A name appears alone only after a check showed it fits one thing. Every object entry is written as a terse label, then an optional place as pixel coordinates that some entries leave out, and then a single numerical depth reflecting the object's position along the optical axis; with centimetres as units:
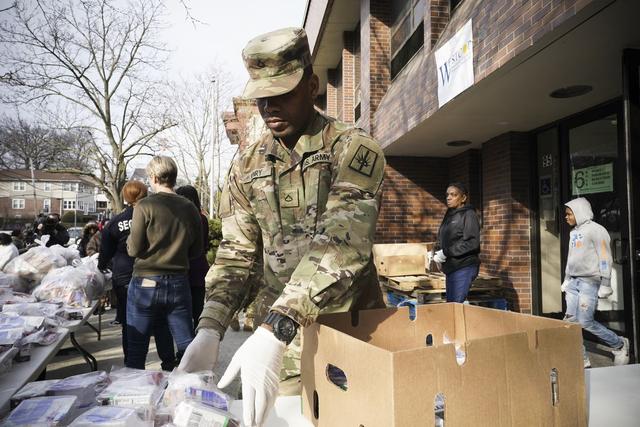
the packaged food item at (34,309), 316
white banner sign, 502
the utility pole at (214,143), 2184
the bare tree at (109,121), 1587
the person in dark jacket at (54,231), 980
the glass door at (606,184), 534
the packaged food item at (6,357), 222
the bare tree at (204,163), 2238
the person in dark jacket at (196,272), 460
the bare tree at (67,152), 1786
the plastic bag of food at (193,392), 126
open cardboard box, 88
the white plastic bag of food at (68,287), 441
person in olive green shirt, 341
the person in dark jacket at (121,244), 417
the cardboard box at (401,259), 707
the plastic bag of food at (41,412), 122
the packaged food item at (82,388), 138
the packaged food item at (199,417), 116
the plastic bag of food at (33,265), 490
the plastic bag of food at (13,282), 423
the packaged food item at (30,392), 145
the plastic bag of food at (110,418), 115
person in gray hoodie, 470
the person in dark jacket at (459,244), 546
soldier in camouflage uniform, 136
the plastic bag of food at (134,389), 129
